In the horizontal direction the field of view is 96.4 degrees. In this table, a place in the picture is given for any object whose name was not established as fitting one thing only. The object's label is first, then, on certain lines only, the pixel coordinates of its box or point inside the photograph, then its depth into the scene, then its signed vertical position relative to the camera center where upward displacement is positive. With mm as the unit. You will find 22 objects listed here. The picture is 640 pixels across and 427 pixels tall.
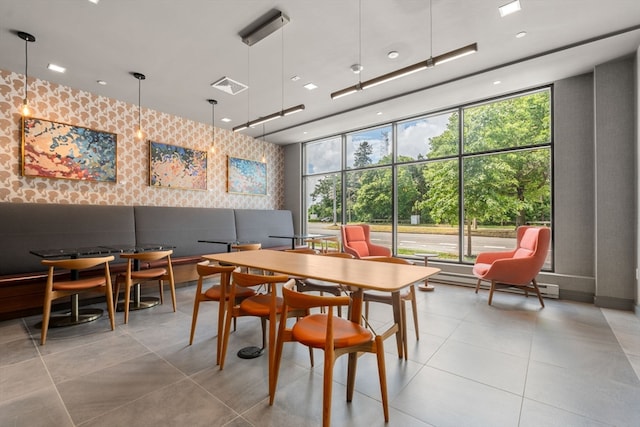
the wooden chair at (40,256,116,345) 2826 -769
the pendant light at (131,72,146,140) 4229 +2054
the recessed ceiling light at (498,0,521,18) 2873 +2112
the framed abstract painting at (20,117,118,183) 4250 +1005
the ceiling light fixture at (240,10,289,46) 3006 +2054
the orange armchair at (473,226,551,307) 3979 -760
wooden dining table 1875 -449
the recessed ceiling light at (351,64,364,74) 4066 +2104
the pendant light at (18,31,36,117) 3258 +2043
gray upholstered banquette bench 3508 -319
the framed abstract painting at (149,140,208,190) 5598 +979
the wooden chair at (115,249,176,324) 3431 -800
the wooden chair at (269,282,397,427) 1597 -759
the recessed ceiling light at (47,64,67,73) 3945 +2047
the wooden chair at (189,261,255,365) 2436 -735
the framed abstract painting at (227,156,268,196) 6922 +947
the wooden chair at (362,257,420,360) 2514 -782
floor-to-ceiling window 4938 +745
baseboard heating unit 4406 -1225
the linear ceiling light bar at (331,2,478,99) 2846 +1576
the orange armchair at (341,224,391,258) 5613 -587
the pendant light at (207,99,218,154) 5257 +2043
